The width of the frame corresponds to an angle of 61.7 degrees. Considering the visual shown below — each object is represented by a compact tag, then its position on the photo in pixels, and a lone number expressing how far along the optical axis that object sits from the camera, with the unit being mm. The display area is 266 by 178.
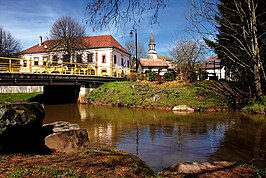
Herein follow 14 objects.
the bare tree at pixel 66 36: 39500
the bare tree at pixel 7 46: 44744
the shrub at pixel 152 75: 26625
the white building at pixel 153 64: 61188
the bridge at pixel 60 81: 17766
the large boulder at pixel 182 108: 17453
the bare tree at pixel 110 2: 3420
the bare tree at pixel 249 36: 14828
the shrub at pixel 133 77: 28312
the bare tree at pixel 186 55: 30605
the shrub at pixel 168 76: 25734
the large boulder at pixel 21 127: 5113
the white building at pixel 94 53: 41656
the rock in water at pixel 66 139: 6520
